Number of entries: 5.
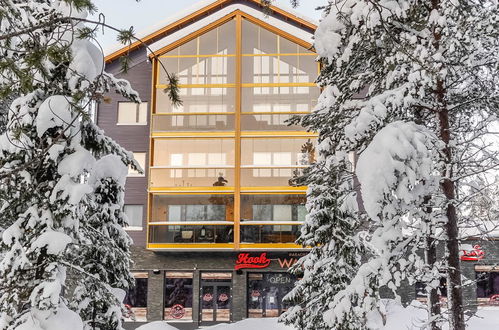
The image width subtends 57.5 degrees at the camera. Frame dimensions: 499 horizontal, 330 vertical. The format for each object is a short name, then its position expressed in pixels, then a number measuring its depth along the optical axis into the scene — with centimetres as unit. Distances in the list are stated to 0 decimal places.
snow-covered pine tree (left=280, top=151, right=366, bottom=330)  1206
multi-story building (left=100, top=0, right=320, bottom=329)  2414
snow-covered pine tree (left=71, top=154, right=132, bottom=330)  917
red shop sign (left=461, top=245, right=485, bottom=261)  2473
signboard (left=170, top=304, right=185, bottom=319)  2423
